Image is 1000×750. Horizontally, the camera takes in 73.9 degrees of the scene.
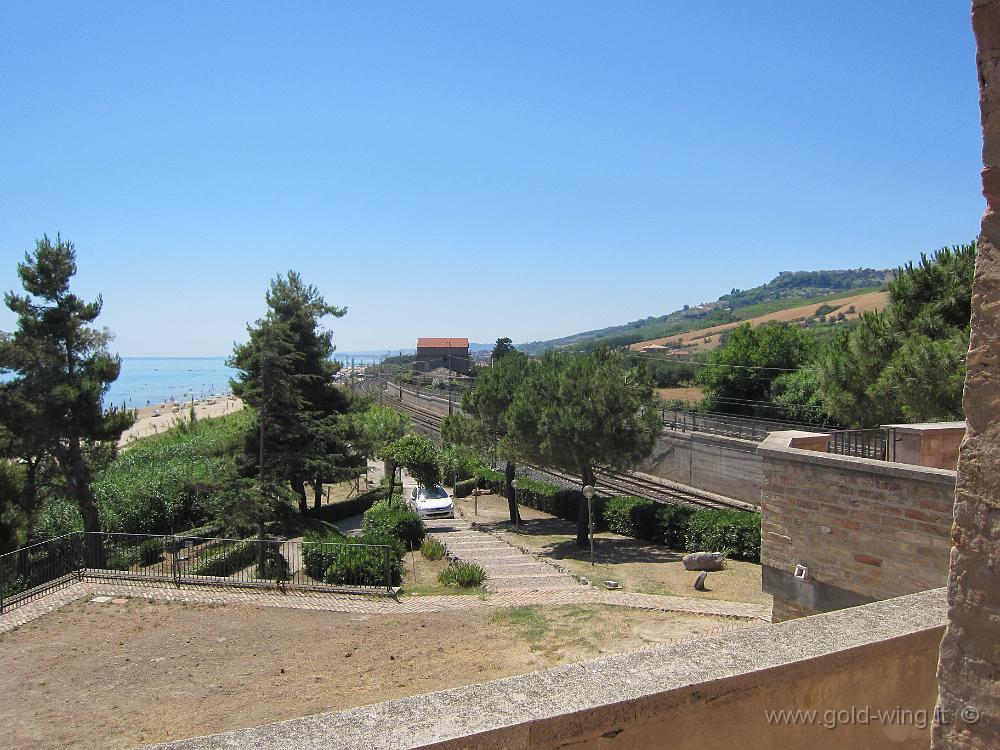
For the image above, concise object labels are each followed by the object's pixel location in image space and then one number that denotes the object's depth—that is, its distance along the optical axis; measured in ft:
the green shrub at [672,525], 65.89
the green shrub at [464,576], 45.37
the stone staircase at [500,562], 45.73
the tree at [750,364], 148.56
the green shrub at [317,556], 47.49
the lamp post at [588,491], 55.85
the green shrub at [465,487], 108.58
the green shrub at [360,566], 45.52
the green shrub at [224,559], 48.01
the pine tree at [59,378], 58.54
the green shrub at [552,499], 83.43
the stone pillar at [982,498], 5.27
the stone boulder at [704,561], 53.47
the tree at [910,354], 50.85
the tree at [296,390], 59.06
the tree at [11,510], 54.34
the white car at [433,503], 81.97
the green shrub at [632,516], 70.38
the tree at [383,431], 82.53
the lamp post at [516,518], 77.71
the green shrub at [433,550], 56.80
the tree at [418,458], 84.28
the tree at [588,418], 63.67
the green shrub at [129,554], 54.34
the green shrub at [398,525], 60.80
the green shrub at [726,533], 58.70
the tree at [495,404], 81.20
